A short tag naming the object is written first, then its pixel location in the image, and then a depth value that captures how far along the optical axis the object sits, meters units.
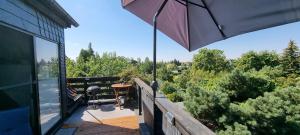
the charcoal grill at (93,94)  3.28
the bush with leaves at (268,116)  2.46
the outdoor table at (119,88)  3.20
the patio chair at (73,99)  3.02
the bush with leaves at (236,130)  2.04
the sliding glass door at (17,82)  1.40
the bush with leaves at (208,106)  2.48
